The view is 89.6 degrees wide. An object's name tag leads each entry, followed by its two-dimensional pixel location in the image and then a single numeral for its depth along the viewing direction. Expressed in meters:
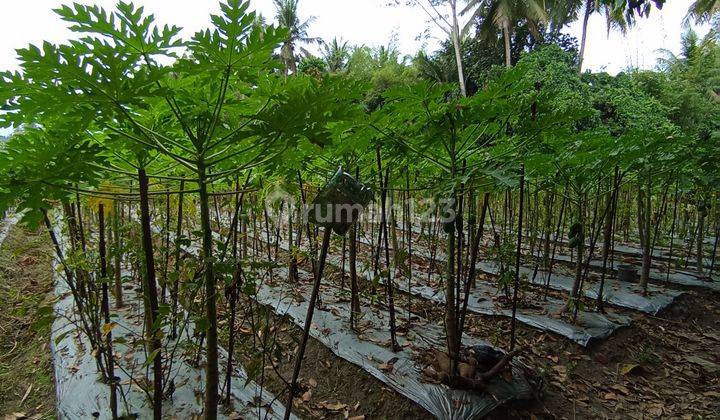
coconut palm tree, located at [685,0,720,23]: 12.51
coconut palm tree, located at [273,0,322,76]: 28.95
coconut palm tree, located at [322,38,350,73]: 28.77
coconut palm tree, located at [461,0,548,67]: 17.56
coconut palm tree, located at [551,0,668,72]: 17.02
